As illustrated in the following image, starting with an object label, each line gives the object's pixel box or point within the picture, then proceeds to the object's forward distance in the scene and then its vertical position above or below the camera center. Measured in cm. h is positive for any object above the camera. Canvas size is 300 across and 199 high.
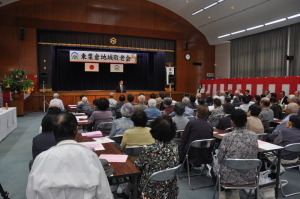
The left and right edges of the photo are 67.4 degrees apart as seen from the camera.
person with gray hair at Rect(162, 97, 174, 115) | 522 -44
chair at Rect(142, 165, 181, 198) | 185 -73
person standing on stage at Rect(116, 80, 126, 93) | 1117 -8
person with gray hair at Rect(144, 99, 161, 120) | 471 -52
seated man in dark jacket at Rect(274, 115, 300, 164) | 299 -67
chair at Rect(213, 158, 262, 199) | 225 -77
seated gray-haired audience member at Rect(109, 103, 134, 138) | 325 -52
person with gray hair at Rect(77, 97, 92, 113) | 628 -51
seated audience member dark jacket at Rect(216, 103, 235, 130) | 389 -61
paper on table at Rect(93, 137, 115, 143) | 280 -67
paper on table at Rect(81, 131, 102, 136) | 321 -66
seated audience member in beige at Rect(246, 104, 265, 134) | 363 -59
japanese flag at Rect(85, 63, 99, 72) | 1252 +114
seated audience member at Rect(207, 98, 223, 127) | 476 -50
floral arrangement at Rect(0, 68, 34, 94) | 884 +17
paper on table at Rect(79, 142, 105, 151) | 248 -66
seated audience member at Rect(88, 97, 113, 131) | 405 -50
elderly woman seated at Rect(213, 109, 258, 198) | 238 -69
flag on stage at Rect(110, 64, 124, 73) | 1314 +114
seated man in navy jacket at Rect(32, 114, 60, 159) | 228 -54
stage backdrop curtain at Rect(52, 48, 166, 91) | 1271 +76
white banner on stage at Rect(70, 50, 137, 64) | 1158 +163
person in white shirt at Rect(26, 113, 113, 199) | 120 -47
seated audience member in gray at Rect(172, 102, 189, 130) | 391 -54
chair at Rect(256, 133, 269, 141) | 339 -73
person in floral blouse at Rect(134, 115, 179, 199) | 194 -62
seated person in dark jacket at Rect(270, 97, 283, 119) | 537 -53
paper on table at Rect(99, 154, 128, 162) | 212 -68
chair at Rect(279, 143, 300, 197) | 276 -76
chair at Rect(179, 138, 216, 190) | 289 -73
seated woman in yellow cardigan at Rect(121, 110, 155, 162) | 257 -54
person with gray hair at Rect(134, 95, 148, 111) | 515 -41
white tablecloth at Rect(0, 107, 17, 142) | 557 -93
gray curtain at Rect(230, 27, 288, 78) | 1104 +179
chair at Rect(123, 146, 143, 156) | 244 -68
